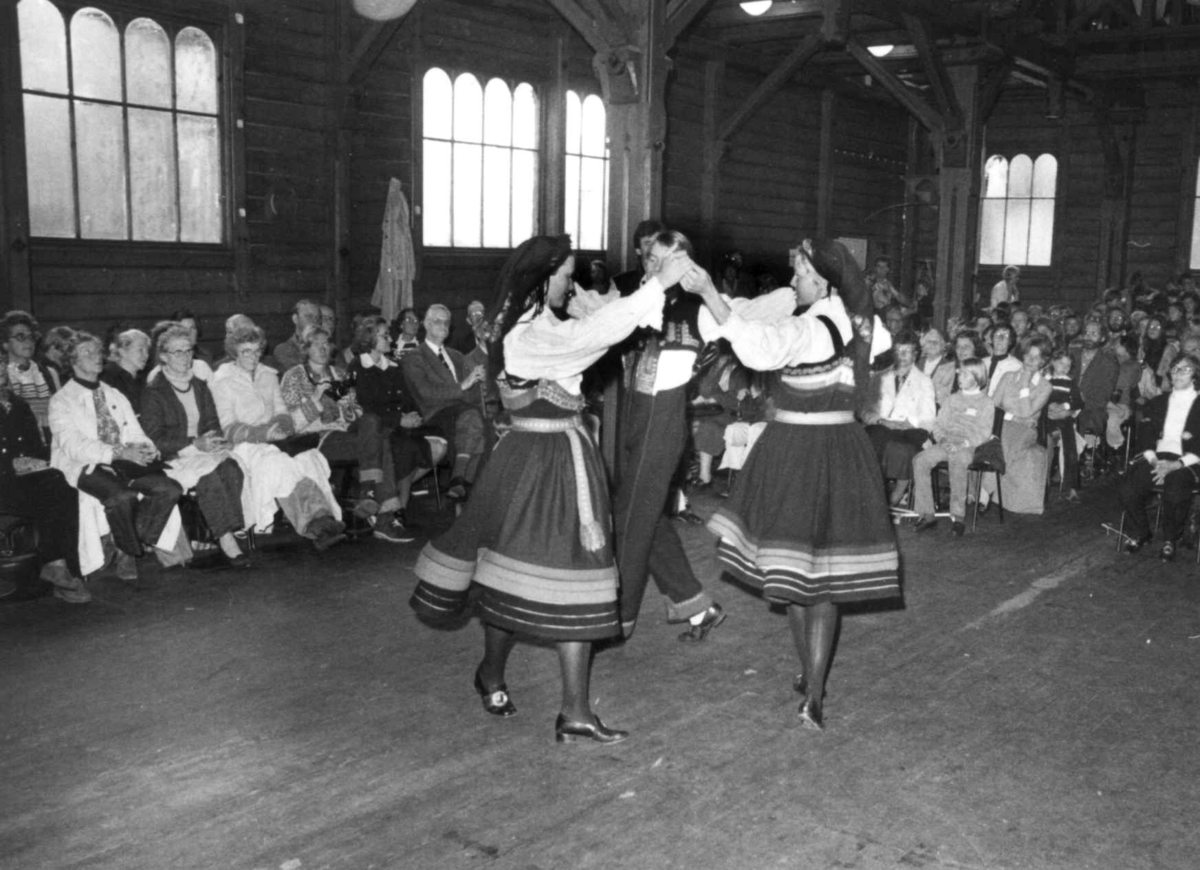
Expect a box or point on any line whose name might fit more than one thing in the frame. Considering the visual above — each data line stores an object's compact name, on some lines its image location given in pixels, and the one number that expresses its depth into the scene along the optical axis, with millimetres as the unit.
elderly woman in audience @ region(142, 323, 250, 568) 6434
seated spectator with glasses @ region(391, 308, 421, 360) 8820
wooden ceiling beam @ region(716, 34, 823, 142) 12281
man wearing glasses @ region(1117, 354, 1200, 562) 7062
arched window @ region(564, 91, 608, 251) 13375
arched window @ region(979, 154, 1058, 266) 19078
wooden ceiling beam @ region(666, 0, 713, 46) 7770
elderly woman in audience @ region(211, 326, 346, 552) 6711
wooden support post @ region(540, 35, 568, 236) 12750
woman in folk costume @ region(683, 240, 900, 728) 4172
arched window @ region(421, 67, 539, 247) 11781
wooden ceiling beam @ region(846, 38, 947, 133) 12384
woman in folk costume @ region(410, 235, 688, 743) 3922
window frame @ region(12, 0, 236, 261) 8883
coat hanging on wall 11000
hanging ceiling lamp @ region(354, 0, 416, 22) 10562
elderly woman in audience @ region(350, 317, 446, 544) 7254
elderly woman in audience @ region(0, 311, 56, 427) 7004
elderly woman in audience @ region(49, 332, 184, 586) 6043
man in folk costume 4934
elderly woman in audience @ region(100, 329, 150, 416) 6738
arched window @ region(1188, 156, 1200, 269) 17906
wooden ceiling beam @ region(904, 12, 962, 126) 11898
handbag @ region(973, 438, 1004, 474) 7750
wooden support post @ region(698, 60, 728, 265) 15219
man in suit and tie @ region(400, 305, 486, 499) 7883
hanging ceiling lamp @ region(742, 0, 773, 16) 11396
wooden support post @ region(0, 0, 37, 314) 8398
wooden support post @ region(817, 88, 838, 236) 17562
